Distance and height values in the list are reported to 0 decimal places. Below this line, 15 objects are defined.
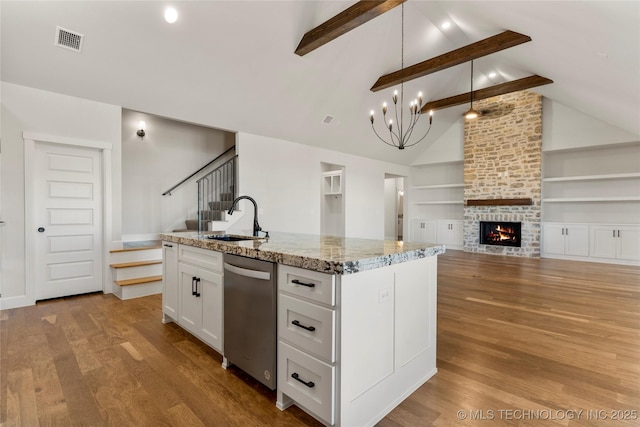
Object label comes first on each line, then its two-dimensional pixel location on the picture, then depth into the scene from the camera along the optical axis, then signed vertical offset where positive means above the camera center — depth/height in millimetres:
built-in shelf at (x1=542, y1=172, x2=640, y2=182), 6363 +757
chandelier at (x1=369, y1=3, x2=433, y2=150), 7200 +2129
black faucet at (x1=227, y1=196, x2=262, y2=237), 2754 -181
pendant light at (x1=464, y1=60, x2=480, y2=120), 5733 +1846
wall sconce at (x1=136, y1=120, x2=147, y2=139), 5812 +1564
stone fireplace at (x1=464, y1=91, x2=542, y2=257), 7242 +1209
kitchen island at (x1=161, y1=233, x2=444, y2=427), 1420 -606
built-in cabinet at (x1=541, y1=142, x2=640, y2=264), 6434 +186
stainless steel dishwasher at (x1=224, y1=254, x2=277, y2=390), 1746 -667
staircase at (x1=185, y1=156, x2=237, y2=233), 5980 +326
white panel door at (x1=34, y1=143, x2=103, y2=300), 3887 -153
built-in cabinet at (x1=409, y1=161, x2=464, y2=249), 8992 +215
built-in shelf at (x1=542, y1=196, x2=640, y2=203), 6285 +266
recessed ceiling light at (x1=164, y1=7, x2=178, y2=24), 3421 +2236
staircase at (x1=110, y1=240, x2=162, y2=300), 4020 -876
